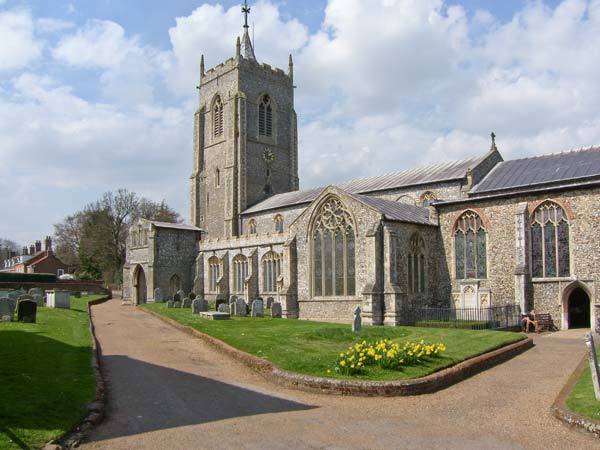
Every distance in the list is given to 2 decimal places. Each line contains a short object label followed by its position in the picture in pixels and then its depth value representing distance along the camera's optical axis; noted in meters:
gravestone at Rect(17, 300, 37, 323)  21.62
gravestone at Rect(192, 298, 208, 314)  29.23
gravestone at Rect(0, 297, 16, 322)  21.54
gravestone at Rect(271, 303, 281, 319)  29.33
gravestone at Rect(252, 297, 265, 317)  29.36
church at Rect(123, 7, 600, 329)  24.73
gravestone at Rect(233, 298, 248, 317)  29.82
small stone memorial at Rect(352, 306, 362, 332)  19.61
